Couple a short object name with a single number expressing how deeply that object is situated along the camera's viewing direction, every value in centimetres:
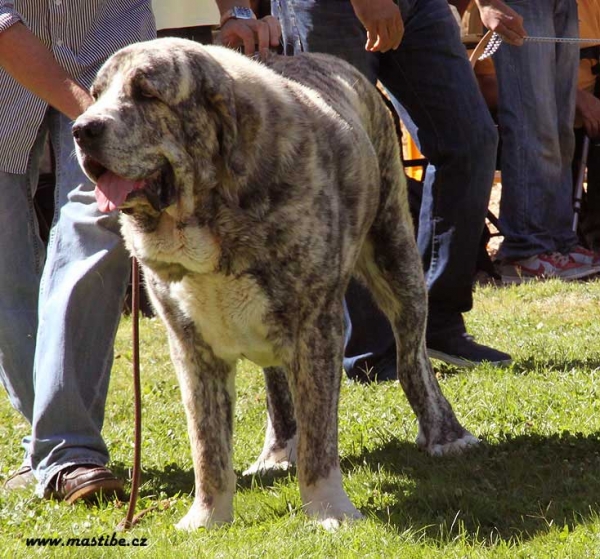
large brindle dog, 665
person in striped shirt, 844
